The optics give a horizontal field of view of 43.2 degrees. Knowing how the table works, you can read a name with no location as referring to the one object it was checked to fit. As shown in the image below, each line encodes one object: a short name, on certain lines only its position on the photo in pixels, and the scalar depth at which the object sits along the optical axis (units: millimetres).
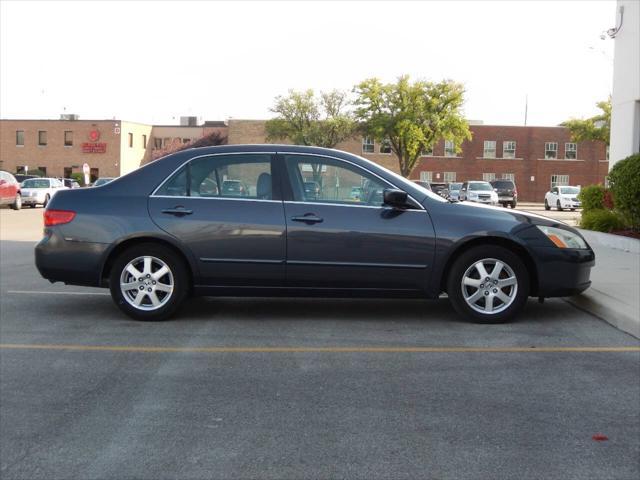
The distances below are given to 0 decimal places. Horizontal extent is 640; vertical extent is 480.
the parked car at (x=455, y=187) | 52962
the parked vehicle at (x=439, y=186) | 58012
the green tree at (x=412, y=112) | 60062
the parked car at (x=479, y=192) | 45375
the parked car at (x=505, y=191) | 50875
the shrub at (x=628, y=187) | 14562
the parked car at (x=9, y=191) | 34438
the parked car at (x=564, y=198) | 48156
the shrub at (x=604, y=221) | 16894
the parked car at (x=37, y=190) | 40250
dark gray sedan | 7695
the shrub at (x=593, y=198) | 19266
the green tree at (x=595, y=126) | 60019
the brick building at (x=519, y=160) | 71875
